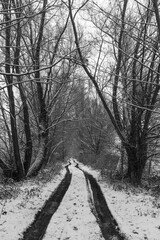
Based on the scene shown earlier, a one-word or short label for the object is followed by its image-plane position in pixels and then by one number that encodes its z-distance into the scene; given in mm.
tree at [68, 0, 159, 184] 10250
